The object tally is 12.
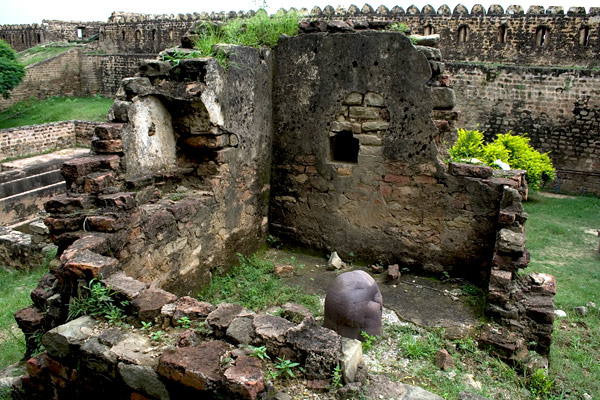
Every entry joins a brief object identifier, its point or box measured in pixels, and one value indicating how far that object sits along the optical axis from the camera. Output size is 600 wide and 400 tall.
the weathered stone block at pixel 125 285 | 3.19
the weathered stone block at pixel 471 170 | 5.42
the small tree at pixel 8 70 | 18.89
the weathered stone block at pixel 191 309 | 3.08
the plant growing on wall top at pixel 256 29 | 5.75
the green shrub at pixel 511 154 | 12.20
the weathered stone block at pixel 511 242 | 4.76
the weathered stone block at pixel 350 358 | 2.62
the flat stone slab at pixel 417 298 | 4.77
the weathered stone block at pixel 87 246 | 3.47
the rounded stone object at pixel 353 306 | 4.16
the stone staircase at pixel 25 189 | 10.50
